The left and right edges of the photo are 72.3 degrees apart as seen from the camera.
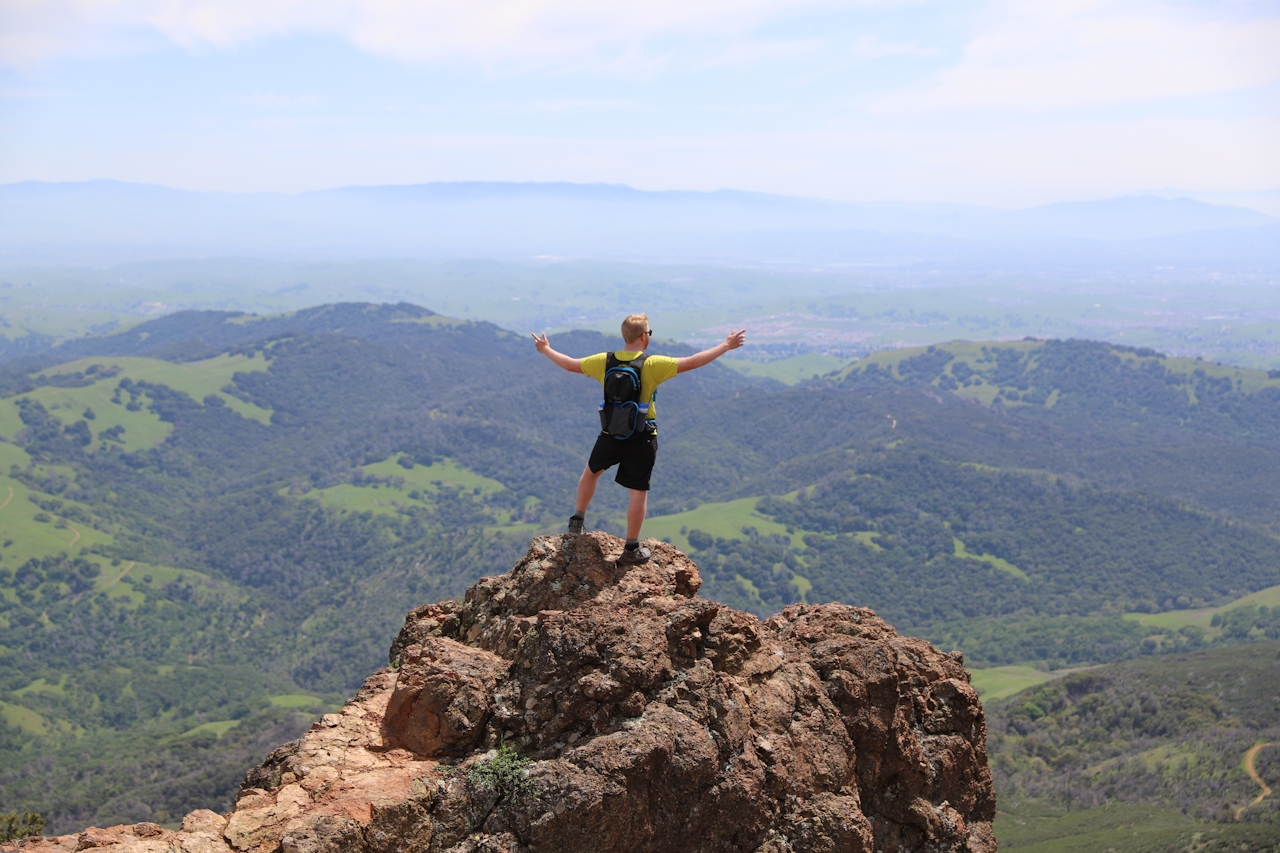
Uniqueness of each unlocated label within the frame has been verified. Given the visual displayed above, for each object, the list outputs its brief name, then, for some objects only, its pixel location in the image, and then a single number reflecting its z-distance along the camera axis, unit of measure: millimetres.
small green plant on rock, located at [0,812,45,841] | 26344
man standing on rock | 13531
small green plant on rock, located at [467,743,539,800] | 10211
